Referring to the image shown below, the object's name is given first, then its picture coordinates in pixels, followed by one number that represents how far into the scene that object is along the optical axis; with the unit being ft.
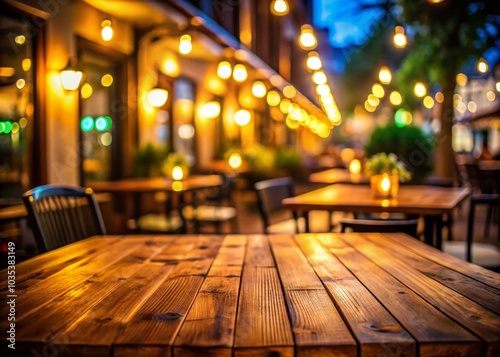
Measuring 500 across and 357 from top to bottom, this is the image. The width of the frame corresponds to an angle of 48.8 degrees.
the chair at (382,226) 9.54
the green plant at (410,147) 23.02
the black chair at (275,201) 15.34
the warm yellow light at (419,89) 33.04
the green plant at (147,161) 25.00
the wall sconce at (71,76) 20.47
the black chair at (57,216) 8.24
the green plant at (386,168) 14.19
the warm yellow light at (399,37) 20.59
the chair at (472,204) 12.11
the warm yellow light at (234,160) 35.12
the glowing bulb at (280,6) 18.83
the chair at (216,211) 21.16
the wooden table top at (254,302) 3.94
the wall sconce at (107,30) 21.53
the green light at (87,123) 23.39
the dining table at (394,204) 12.39
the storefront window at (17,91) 19.10
